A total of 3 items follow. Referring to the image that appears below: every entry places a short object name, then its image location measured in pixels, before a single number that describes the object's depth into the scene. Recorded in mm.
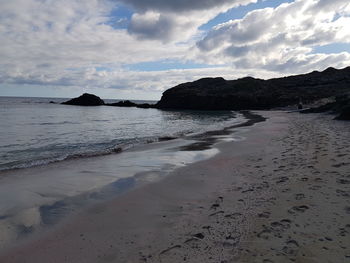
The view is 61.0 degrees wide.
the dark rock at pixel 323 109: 35128
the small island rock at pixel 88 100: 96456
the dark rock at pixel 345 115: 22562
